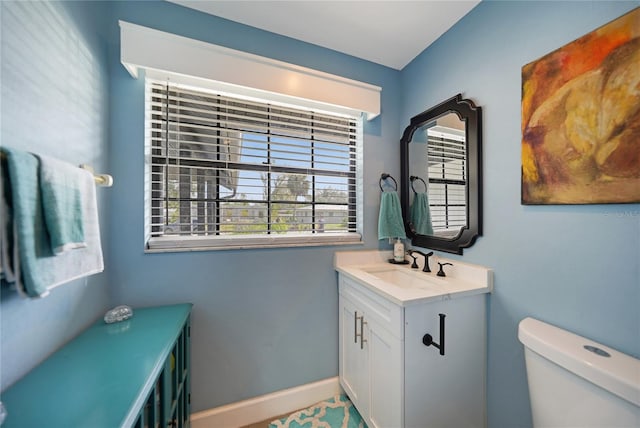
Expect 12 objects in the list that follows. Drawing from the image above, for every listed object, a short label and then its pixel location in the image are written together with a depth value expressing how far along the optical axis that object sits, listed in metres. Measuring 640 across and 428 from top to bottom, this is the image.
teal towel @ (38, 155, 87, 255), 0.60
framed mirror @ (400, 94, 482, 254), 1.21
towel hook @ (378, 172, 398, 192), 1.66
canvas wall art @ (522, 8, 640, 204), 0.72
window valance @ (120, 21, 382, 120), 1.08
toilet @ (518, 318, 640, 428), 0.62
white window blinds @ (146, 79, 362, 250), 1.24
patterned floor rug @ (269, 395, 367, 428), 1.29
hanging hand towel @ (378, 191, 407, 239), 1.57
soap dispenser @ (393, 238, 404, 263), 1.61
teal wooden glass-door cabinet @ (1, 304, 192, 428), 0.54
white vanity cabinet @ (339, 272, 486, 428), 0.97
